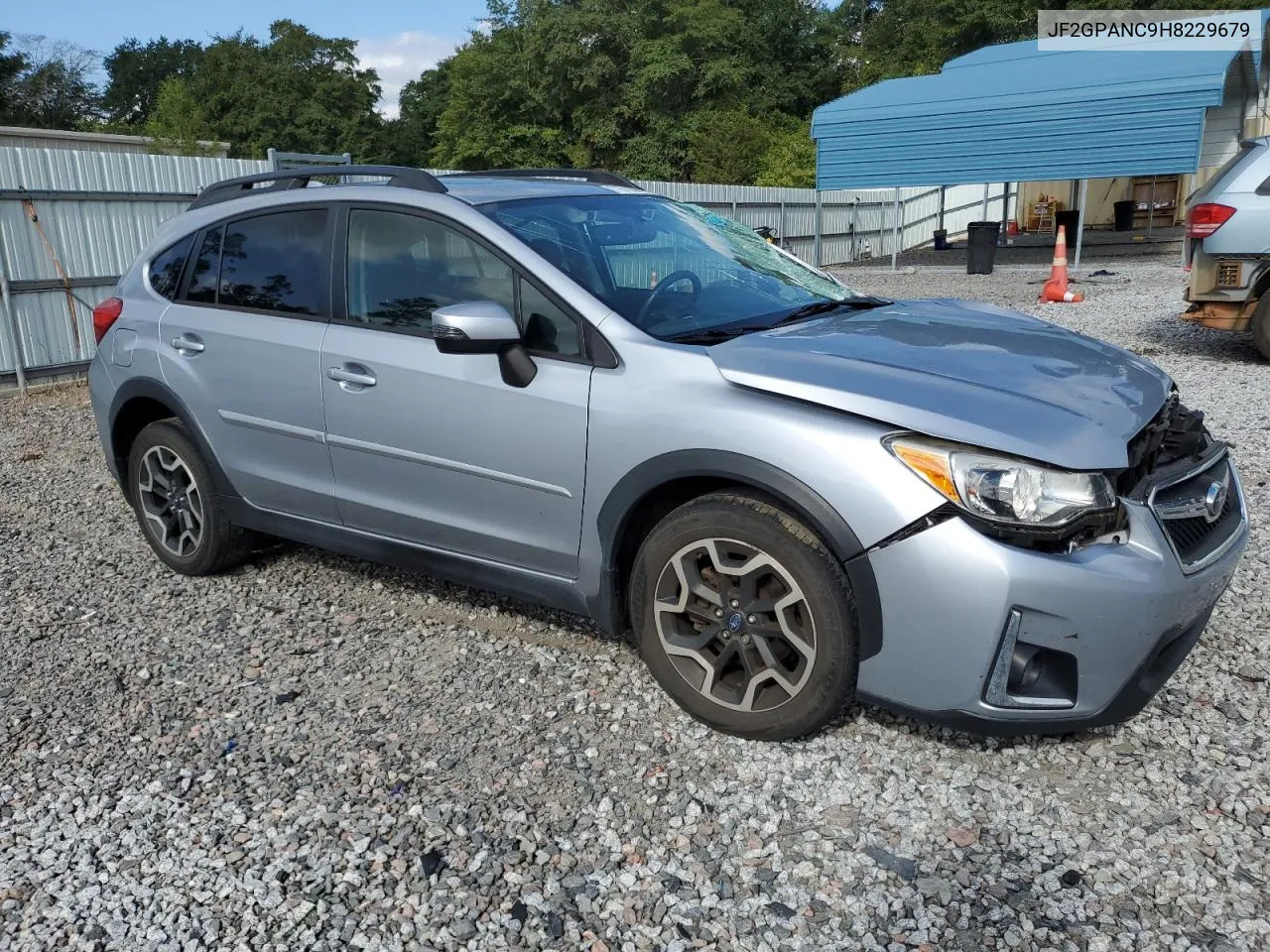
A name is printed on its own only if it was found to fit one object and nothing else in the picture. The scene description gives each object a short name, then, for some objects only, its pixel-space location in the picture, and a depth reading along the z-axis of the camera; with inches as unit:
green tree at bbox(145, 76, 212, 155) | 1041.5
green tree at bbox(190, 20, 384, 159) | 2544.3
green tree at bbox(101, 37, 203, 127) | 3376.0
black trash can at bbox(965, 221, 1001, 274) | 789.9
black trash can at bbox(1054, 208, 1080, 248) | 900.6
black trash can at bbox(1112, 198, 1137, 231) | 1087.0
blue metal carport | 807.1
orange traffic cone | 590.6
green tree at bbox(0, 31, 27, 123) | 1937.7
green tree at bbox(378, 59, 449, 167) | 2933.1
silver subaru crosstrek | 108.2
